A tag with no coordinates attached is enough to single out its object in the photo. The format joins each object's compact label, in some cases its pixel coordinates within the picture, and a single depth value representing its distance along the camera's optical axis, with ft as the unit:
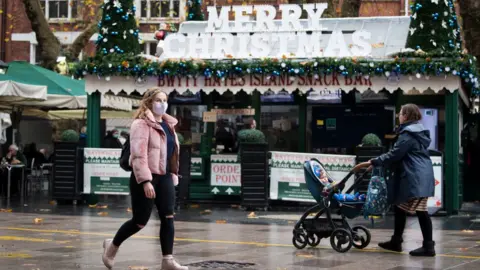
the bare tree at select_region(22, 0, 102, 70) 98.99
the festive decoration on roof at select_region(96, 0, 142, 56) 65.92
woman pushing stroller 35.42
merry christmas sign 61.11
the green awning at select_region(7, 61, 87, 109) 74.08
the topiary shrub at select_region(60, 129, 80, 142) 65.10
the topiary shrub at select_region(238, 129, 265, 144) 60.34
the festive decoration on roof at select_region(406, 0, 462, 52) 59.16
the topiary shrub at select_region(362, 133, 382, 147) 57.67
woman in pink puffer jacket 29.50
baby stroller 37.11
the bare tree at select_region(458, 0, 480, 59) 84.07
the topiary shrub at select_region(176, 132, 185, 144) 61.31
